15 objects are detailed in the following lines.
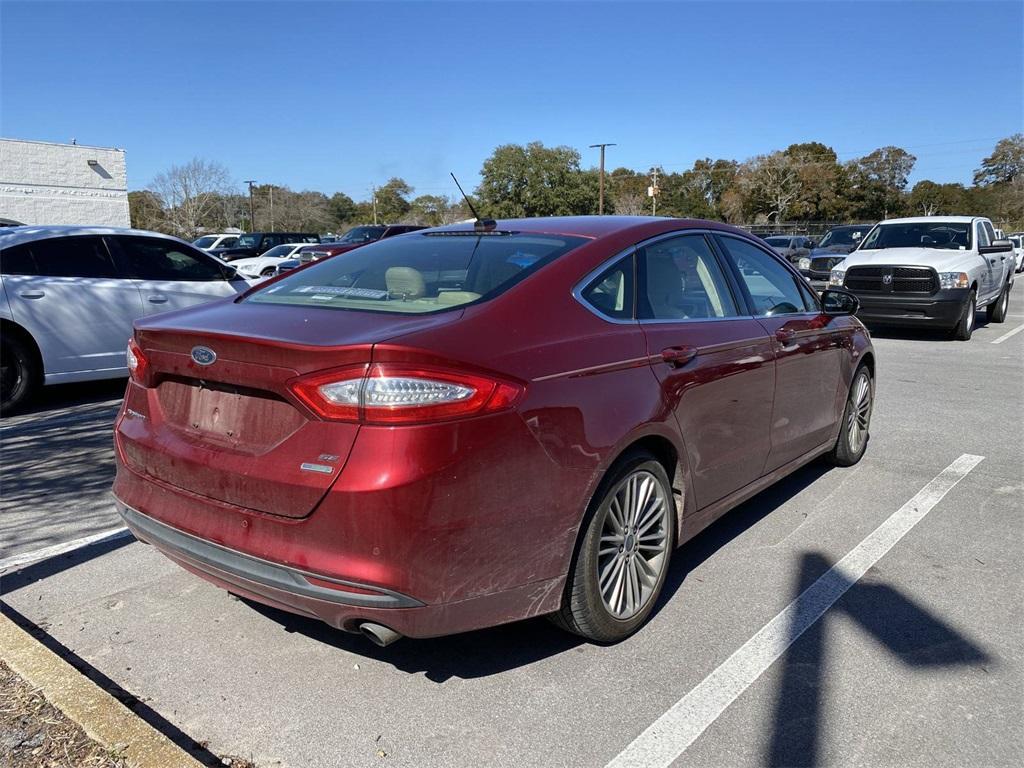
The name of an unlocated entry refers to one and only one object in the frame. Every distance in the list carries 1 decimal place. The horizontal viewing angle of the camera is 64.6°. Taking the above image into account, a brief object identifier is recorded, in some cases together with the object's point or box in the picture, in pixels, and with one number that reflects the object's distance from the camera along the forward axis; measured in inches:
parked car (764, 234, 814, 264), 1087.0
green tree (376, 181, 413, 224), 3772.1
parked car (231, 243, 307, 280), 874.0
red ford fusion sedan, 97.0
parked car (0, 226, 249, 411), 286.2
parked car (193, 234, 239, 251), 1213.0
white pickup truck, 479.2
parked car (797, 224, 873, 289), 675.4
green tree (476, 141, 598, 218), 2556.6
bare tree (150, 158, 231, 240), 2377.0
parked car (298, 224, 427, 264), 833.2
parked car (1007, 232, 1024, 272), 1378.6
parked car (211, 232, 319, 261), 1100.5
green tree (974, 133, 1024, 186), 3388.3
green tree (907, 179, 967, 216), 3565.5
